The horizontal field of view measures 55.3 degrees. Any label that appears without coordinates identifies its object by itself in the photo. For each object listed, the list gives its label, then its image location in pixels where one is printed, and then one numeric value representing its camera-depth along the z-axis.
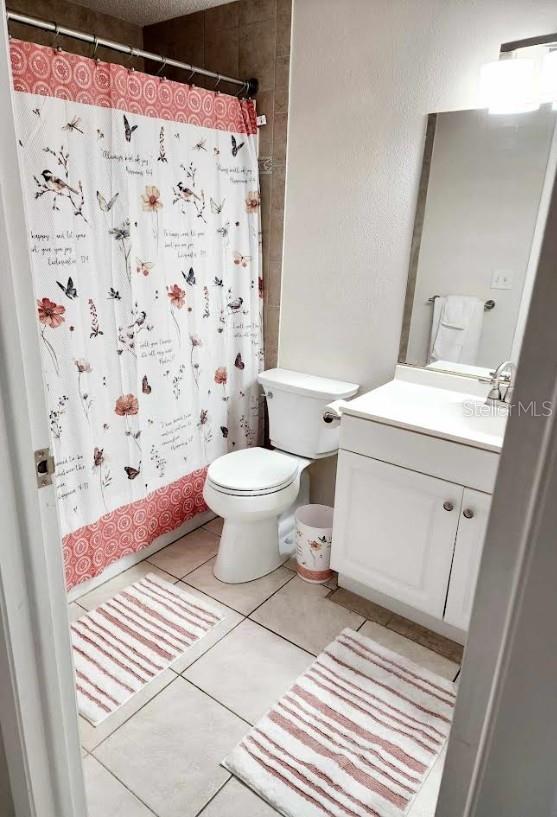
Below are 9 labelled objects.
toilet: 2.08
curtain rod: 1.53
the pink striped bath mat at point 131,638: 1.70
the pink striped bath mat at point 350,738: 1.41
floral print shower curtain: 1.69
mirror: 1.82
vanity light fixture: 1.65
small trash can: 2.19
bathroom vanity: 1.71
